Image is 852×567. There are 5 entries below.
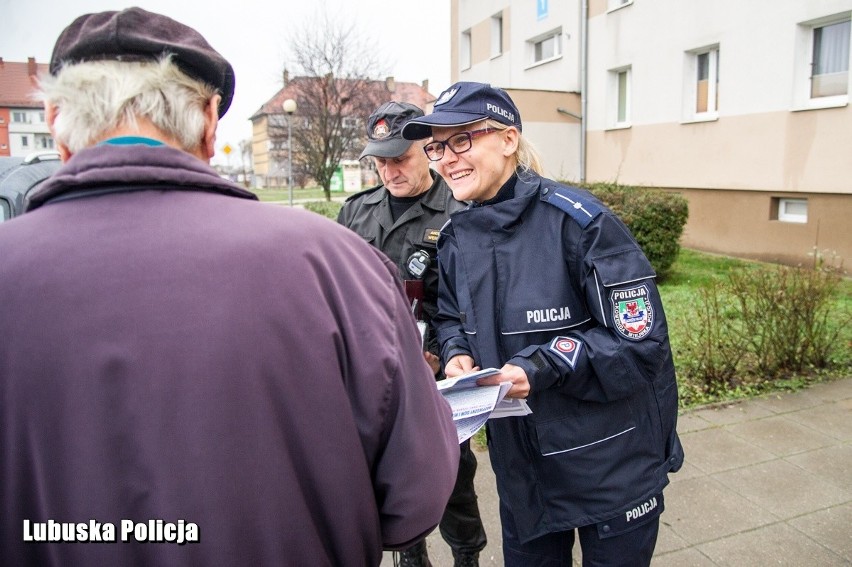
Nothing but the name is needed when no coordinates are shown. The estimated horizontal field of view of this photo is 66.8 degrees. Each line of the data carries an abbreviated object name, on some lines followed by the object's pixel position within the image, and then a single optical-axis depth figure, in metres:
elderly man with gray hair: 0.96
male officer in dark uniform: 2.98
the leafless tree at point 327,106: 23.47
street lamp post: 20.50
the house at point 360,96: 23.78
